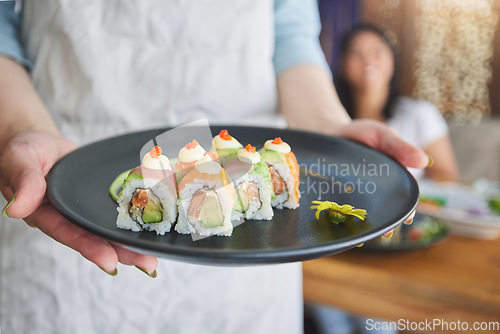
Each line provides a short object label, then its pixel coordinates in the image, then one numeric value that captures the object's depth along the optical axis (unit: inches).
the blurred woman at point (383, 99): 65.8
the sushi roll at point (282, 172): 25.2
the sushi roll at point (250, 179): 24.7
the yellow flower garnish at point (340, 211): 23.2
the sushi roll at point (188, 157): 24.6
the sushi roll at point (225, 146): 25.7
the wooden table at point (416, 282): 32.3
